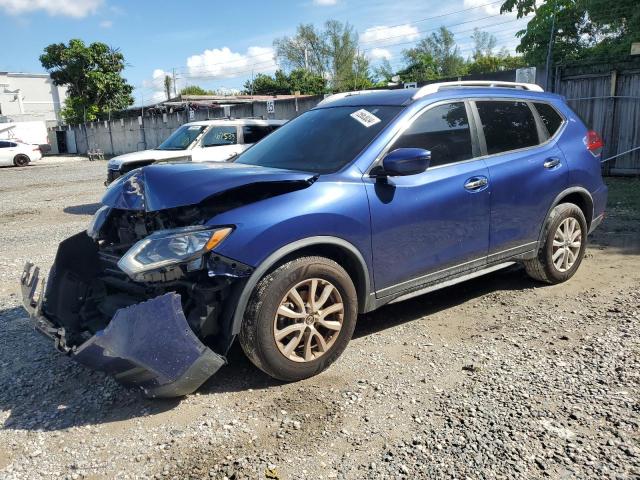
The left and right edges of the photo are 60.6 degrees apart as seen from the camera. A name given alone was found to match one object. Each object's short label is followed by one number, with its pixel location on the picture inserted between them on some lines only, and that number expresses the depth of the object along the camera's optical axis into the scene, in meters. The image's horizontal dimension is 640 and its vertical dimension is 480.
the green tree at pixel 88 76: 46.19
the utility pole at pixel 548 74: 12.12
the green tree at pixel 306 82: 56.90
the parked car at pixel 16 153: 29.77
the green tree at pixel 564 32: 18.81
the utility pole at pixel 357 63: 59.72
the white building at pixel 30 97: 65.06
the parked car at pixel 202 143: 11.03
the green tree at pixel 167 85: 78.62
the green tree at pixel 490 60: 52.97
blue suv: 3.13
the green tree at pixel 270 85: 60.48
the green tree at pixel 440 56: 57.78
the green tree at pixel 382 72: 58.06
